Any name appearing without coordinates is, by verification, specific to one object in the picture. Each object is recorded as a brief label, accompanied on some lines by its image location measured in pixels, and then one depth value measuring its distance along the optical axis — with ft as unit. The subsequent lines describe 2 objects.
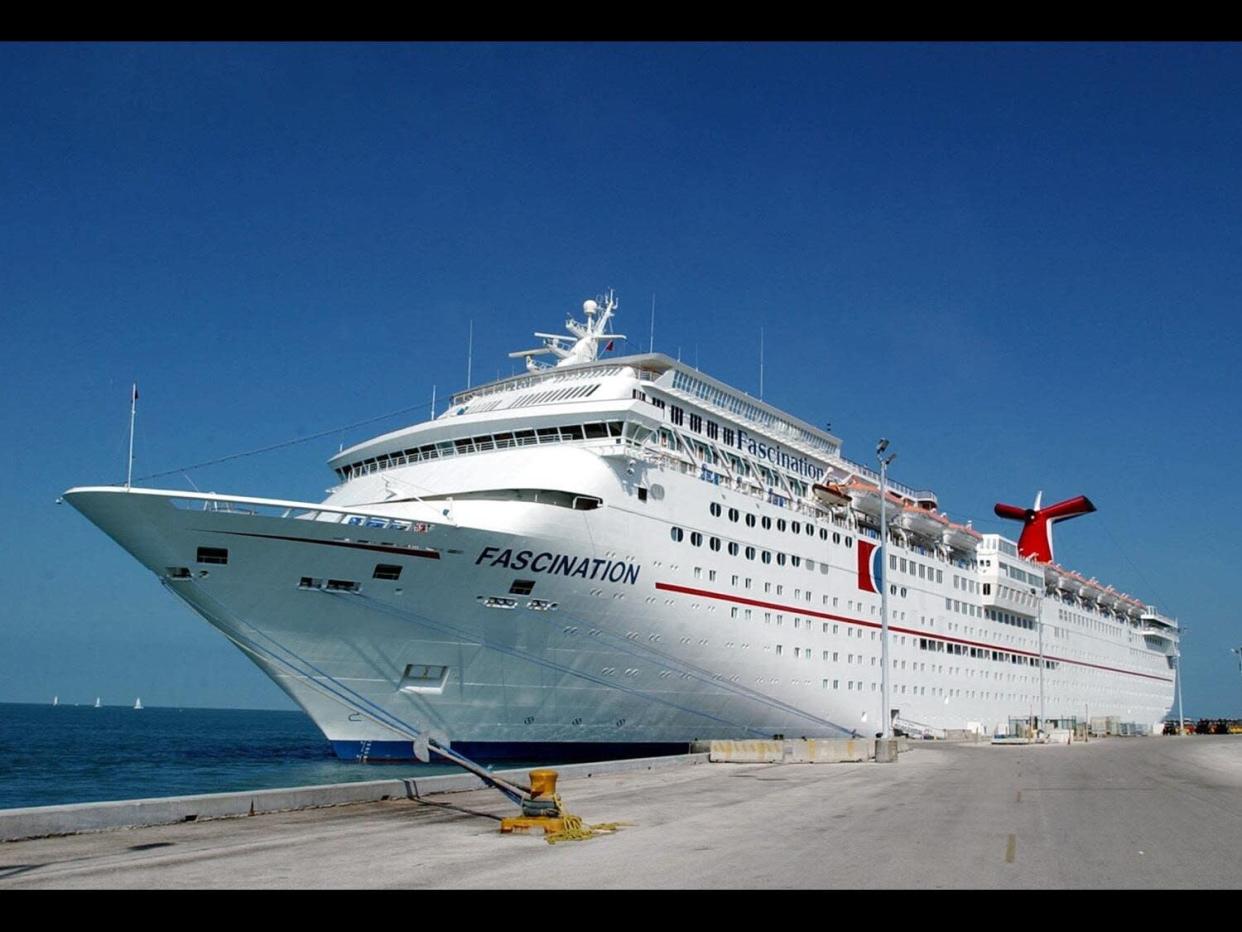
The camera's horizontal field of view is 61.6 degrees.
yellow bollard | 41.27
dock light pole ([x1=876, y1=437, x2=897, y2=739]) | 105.50
